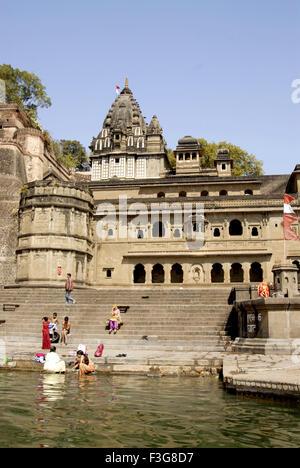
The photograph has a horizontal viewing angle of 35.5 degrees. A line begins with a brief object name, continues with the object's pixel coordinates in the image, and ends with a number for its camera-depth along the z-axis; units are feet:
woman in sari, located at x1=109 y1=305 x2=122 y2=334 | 63.77
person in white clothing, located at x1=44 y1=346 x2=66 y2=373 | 44.14
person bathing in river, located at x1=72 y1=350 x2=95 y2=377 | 43.21
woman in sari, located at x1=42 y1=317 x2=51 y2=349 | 55.67
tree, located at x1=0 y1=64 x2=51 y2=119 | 170.34
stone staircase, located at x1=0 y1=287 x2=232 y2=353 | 58.90
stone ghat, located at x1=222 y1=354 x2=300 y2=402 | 30.48
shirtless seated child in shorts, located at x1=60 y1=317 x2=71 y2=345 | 59.36
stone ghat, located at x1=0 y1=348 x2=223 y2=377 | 44.27
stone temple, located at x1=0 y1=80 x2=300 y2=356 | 109.91
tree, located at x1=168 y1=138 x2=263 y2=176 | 196.42
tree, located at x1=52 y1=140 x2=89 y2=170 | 244.63
